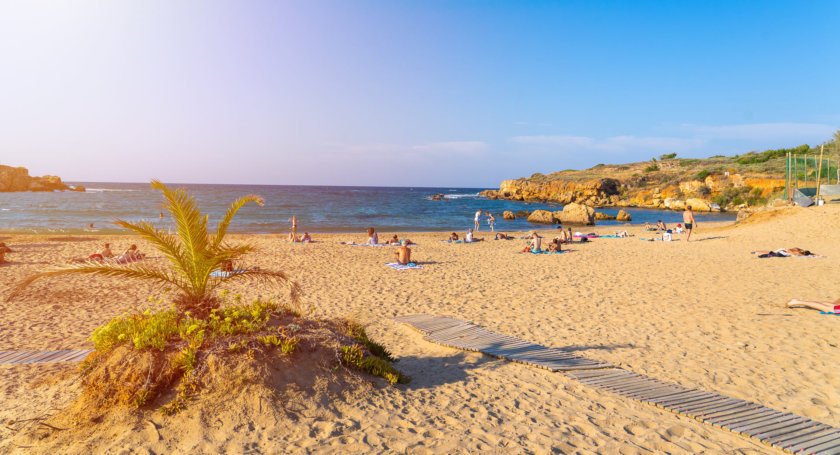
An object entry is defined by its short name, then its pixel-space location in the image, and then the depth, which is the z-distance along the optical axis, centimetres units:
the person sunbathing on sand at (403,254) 1534
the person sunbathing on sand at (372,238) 2119
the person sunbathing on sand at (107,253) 1498
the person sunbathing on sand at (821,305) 909
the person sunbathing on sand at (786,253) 1628
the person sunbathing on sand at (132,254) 1423
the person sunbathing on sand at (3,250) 1439
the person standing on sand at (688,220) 2273
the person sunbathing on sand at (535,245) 1888
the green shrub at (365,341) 593
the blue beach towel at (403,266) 1506
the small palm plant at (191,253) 515
